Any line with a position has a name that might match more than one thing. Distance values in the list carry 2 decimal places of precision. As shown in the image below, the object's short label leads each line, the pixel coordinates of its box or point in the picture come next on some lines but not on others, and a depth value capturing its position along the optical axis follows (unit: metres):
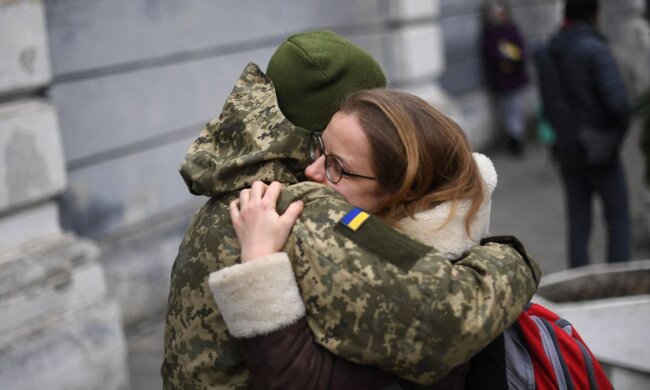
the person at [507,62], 18.69
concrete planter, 5.57
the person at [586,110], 8.83
